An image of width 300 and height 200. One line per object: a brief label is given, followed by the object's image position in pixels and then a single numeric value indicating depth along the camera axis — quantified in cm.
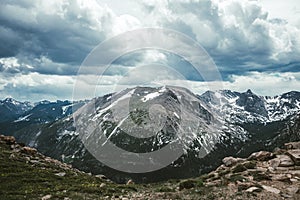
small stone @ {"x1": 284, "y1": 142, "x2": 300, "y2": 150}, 4556
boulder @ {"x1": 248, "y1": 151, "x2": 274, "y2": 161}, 4000
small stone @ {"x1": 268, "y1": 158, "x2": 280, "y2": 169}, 3532
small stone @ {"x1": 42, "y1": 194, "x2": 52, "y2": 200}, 3044
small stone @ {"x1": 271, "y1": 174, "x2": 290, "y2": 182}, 2953
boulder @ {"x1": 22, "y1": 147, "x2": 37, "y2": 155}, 5926
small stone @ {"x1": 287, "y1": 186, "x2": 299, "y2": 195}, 2651
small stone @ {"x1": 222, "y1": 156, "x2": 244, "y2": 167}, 4597
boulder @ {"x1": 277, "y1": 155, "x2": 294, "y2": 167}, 3505
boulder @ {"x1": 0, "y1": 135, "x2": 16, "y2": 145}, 6338
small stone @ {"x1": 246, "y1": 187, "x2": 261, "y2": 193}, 2669
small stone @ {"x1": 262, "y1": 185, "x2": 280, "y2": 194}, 2651
